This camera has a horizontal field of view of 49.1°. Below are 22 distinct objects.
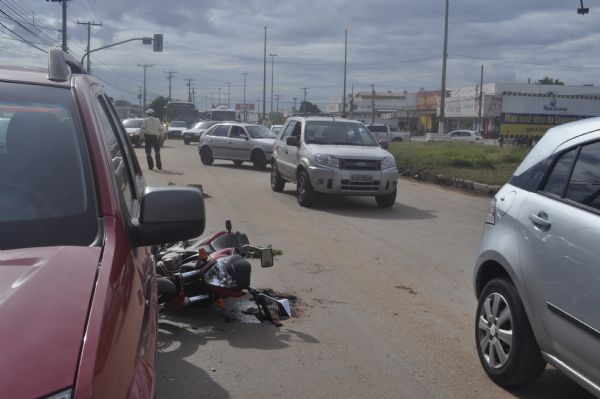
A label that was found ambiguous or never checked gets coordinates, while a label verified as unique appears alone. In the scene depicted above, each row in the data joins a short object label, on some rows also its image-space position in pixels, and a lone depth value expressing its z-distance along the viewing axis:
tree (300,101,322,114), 104.97
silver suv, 12.52
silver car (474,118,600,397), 3.38
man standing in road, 20.50
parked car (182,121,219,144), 40.09
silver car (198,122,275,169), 22.61
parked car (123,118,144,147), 32.67
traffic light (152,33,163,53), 35.90
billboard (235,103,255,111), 164.12
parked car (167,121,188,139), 48.74
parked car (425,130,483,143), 52.88
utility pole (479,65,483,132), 68.86
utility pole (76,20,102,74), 47.53
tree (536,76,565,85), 98.34
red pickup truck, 1.73
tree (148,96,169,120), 105.75
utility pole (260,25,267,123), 63.69
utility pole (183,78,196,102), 128.12
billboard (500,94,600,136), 49.34
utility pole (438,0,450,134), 38.78
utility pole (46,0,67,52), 34.75
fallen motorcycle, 5.23
